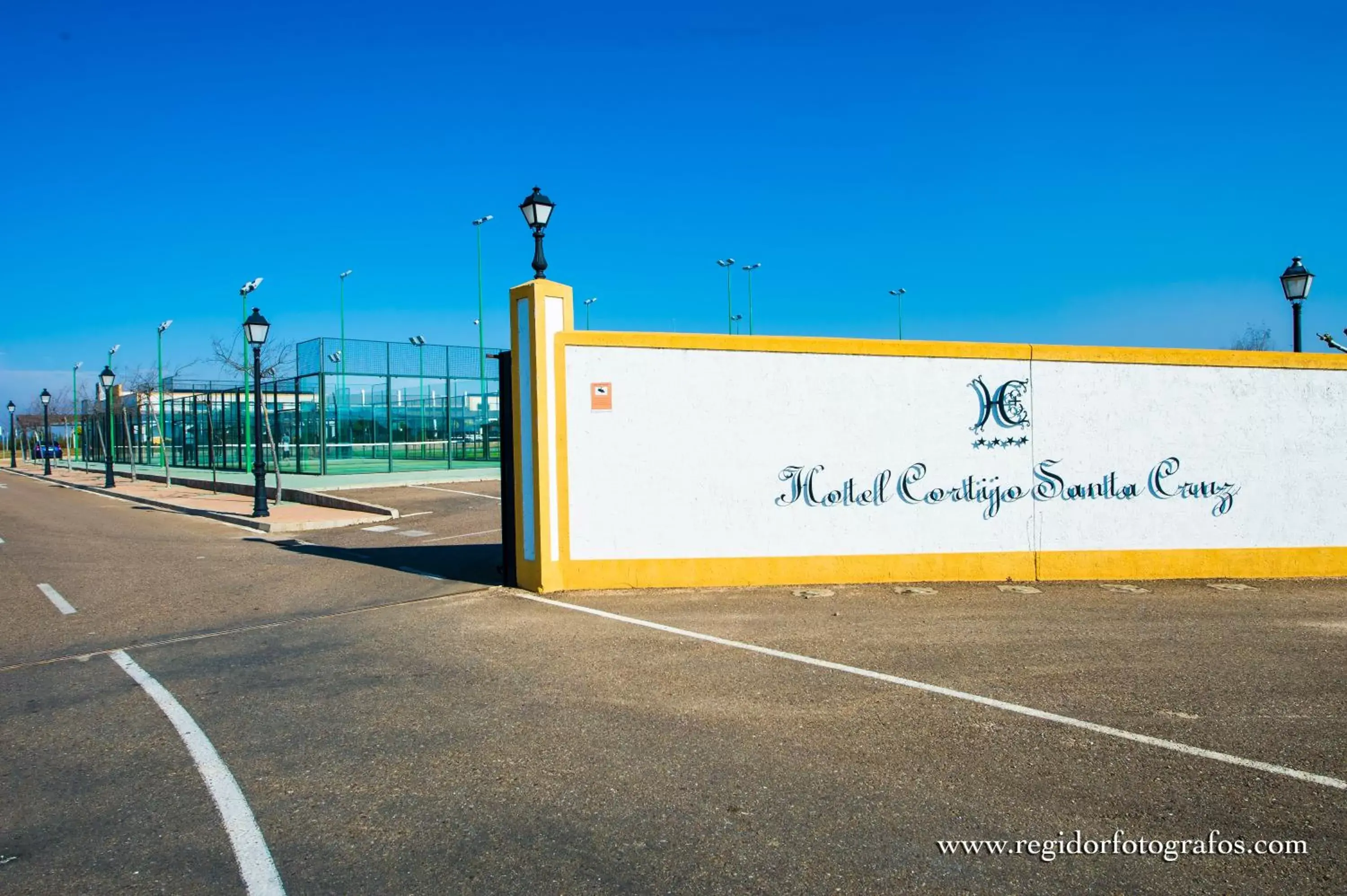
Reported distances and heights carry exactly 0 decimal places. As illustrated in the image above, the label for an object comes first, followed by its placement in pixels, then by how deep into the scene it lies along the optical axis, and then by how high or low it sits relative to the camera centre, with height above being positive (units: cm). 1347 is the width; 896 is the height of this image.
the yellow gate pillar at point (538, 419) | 953 +1
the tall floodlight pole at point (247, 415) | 2688 +39
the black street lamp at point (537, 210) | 1025 +231
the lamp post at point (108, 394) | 3241 +123
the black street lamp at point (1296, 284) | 1396 +180
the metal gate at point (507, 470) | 1018 -55
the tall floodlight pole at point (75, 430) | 5641 -10
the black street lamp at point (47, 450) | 4191 -99
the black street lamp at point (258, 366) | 1911 +123
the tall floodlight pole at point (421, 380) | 3028 +139
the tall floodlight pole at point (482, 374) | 3203 +159
